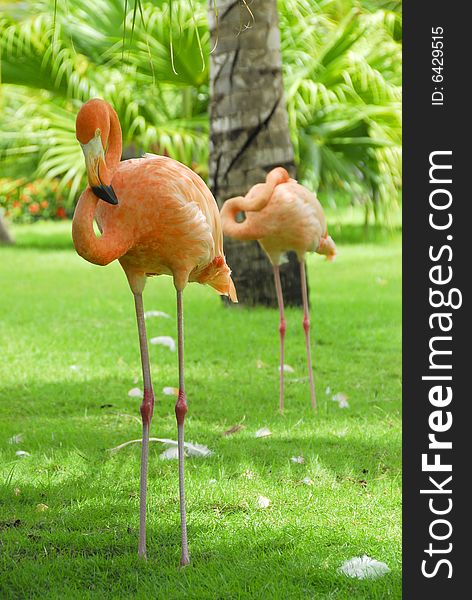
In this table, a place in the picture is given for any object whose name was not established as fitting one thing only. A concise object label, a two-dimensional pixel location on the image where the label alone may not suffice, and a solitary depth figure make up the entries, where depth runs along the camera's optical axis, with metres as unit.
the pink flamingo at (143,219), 6.04
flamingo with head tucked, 10.42
